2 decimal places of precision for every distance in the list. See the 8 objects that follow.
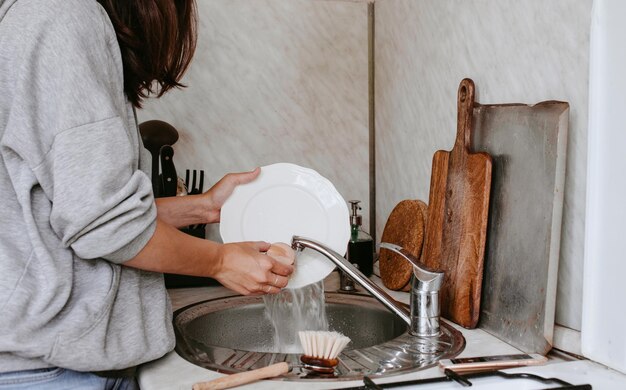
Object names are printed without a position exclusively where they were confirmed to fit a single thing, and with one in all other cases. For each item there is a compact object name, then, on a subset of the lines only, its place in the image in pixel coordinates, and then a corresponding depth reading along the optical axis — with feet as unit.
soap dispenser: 5.52
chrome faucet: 3.94
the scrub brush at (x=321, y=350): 3.52
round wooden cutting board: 4.86
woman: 2.72
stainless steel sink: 3.55
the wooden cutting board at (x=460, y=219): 3.97
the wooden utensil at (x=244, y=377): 3.12
